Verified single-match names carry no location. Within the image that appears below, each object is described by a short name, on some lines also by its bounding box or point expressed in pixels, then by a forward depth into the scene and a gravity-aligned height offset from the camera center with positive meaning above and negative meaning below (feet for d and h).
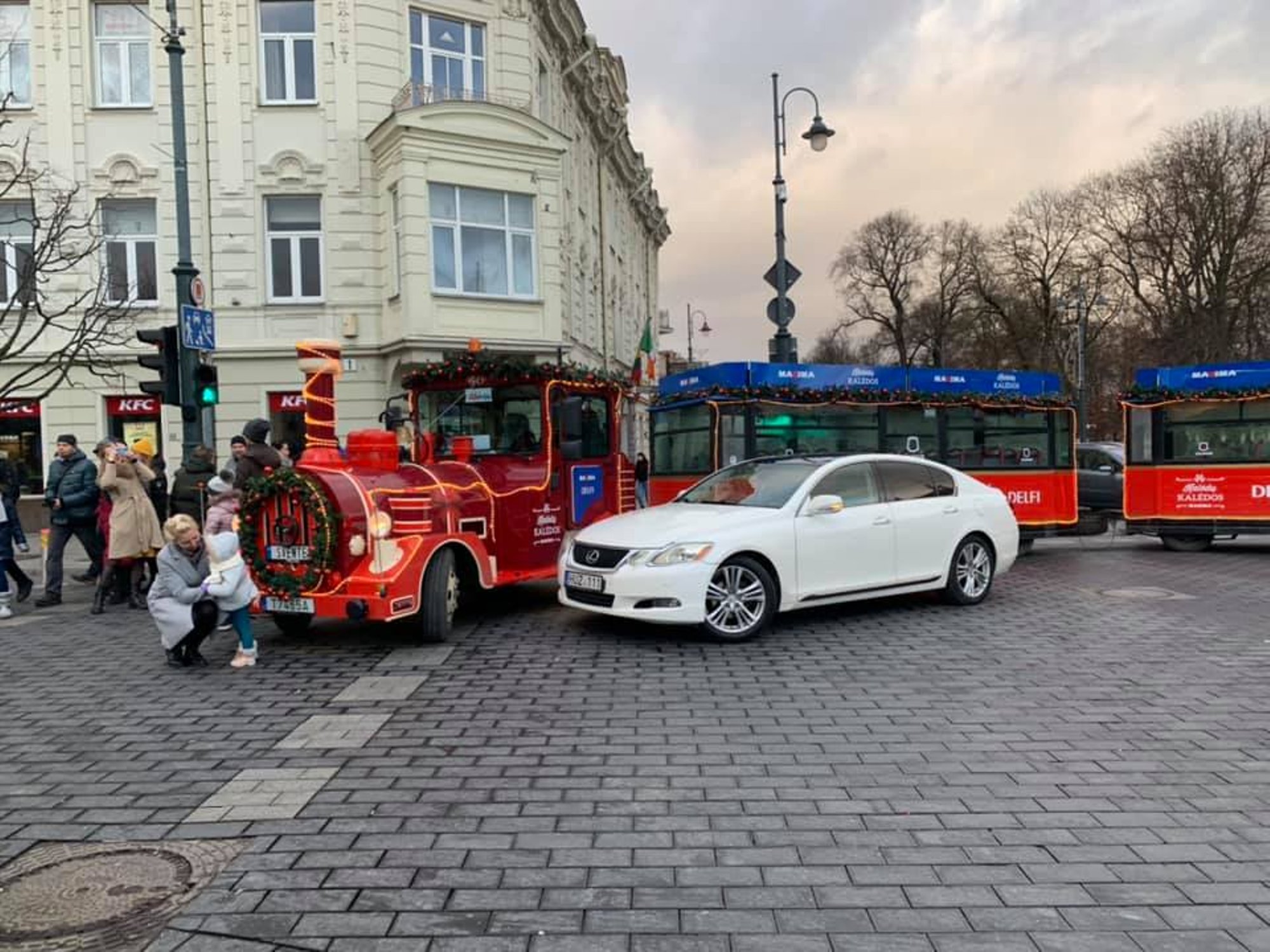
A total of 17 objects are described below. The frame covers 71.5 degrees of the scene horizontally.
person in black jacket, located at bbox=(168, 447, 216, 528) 31.73 -0.47
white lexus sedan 23.66 -2.39
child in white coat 21.77 -2.77
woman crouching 21.66 -2.94
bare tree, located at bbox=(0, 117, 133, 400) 58.18 +13.73
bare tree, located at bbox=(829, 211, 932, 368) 185.37 +40.35
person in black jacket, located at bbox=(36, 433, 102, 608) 32.71 -0.86
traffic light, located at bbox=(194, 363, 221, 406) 35.40 +3.60
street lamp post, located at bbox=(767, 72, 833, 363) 51.93 +10.84
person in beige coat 30.53 -1.40
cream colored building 61.82 +20.49
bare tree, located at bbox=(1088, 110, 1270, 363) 111.04 +28.54
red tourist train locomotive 22.99 -0.70
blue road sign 34.32 +5.78
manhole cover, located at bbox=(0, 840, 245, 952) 9.87 -5.07
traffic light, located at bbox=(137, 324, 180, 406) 34.68 +4.40
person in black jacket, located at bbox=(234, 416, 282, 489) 28.78 +0.55
